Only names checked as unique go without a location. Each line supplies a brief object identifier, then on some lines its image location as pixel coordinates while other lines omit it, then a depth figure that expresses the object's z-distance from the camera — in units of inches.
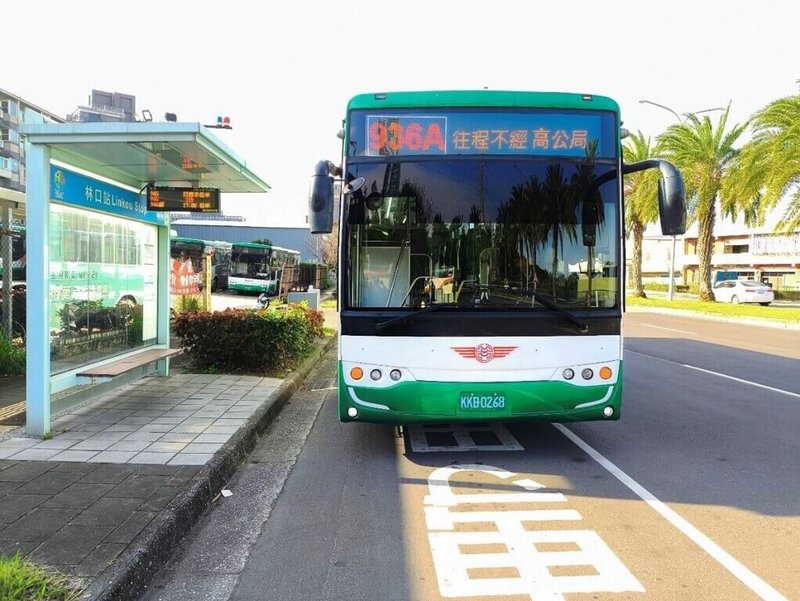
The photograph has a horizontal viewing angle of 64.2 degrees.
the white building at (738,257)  2376.2
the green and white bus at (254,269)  1387.8
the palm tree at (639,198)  1237.1
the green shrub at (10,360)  361.7
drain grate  251.3
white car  1435.8
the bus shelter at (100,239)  234.7
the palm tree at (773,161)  902.4
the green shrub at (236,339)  392.2
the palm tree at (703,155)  1189.1
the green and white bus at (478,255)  215.2
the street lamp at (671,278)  1447.5
